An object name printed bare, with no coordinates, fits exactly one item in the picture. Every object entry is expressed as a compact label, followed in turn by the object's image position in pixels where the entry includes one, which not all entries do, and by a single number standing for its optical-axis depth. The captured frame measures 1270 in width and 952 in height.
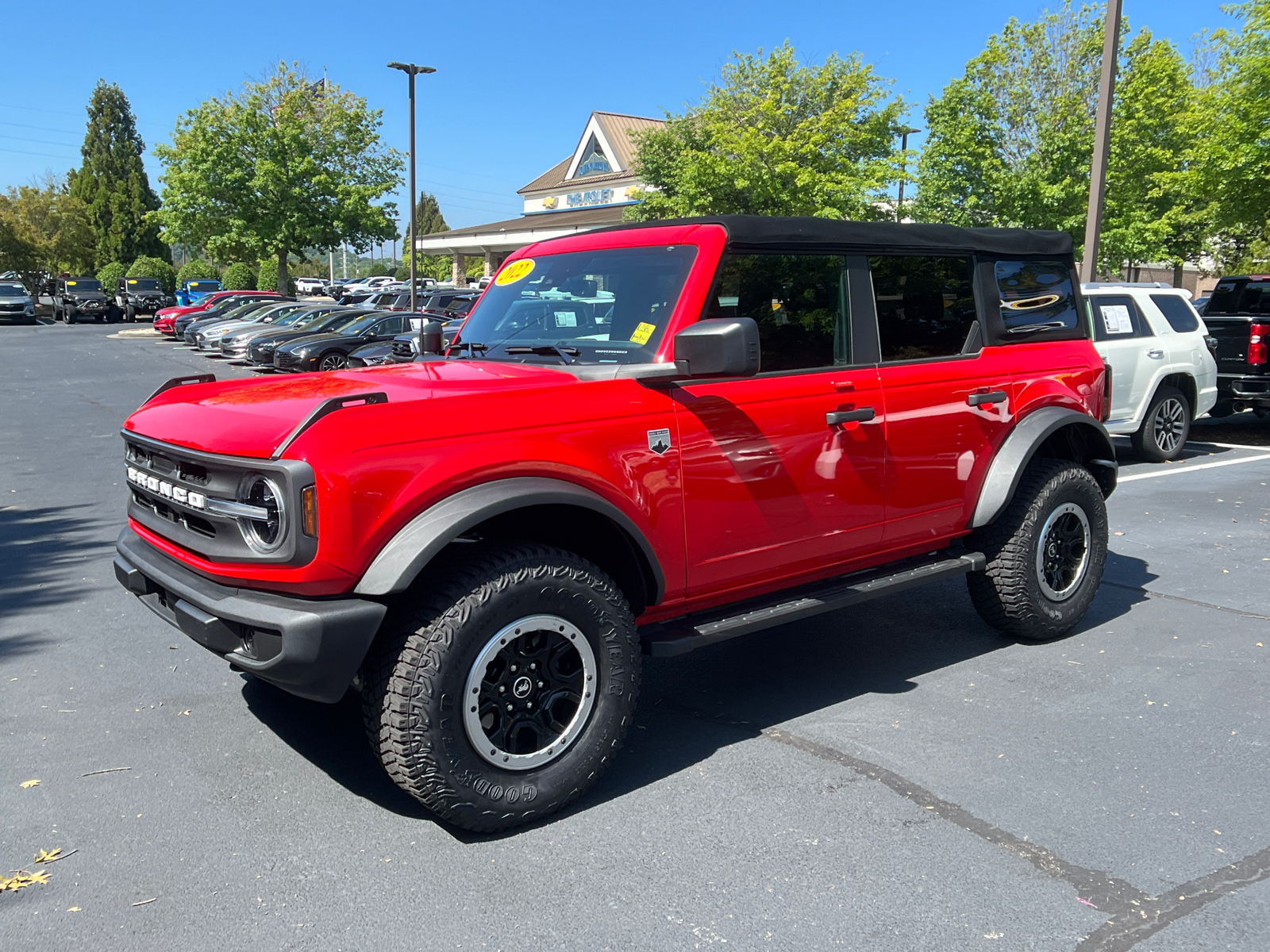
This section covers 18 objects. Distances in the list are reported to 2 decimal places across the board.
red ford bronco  3.01
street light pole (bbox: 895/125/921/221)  25.70
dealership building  51.19
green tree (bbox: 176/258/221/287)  51.62
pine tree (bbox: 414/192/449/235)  122.95
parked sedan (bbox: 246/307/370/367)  20.62
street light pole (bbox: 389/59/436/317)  28.98
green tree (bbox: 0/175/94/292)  58.50
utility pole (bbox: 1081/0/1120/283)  12.91
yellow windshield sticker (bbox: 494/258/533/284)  4.55
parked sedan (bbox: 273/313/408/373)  18.55
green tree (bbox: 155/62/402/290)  37.34
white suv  10.48
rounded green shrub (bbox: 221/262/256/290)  49.19
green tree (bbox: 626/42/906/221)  25.84
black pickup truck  11.90
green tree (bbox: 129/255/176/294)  53.69
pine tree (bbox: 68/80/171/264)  60.28
